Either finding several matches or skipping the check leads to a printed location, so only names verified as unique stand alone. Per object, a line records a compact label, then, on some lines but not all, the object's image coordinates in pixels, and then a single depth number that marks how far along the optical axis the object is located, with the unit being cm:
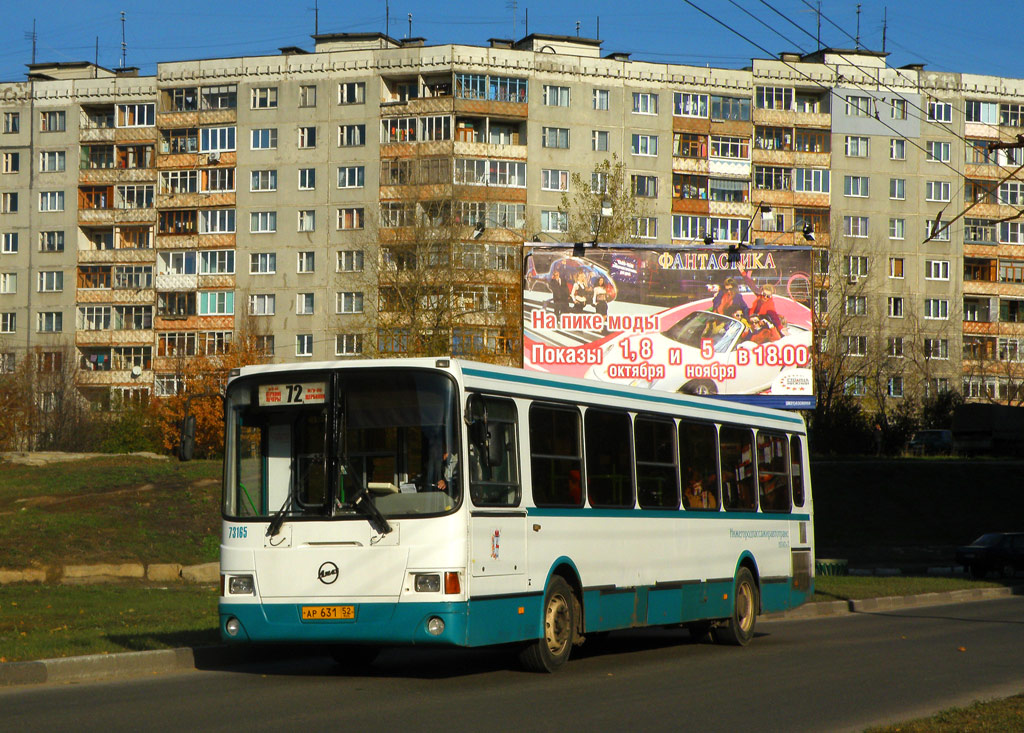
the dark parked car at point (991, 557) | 3853
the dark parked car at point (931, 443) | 7281
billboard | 3152
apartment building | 8119
